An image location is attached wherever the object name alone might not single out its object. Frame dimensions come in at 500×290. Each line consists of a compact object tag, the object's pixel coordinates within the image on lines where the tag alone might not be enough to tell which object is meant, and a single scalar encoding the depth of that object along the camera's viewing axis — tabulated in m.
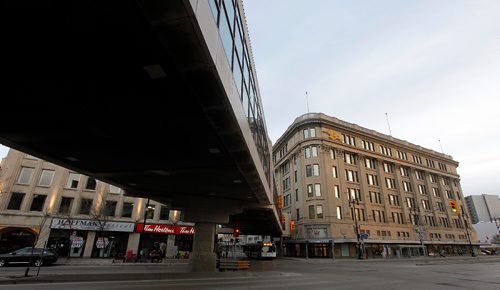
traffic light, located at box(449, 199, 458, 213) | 30.99
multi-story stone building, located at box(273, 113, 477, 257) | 51.06
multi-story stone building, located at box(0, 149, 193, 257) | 32.88
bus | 45.84
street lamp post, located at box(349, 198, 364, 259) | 42.74
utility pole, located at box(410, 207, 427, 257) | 57.21
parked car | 22.86
